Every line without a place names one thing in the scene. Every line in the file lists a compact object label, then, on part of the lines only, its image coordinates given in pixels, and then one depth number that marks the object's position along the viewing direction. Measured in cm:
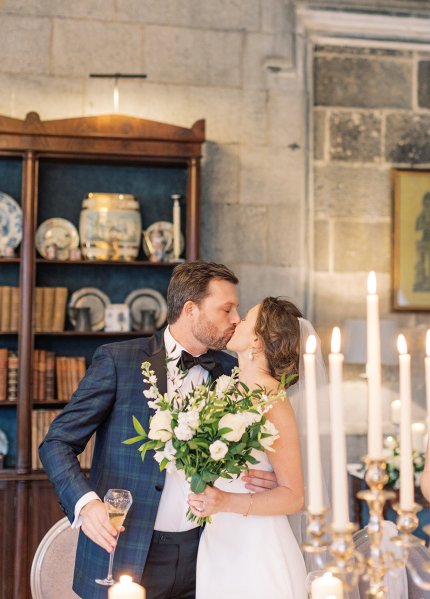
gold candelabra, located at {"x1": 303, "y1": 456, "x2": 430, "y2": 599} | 125
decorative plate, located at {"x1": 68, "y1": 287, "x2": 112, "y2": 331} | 453
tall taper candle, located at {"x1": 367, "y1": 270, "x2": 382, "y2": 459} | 124
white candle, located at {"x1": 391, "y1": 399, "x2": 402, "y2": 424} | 439
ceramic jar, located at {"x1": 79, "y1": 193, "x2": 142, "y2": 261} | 438
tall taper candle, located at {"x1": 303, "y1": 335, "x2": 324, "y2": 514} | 127
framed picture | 493
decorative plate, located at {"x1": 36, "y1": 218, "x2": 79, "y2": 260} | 442
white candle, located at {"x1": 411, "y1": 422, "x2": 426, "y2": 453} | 437
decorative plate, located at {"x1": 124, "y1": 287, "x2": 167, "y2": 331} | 457
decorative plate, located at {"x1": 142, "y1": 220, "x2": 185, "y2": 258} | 448
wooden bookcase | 409
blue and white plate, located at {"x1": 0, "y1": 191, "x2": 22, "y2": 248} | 439
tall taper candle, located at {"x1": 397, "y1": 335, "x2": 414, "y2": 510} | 128
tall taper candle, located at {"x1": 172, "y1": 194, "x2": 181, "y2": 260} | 444
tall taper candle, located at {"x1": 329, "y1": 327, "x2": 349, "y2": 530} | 123
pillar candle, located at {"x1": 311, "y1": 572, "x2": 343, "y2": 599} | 168
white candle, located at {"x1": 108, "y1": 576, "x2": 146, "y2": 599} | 163
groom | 237
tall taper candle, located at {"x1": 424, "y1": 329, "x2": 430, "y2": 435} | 143
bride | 230
